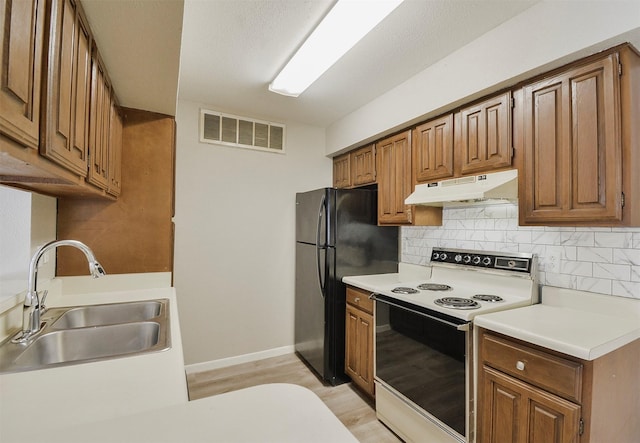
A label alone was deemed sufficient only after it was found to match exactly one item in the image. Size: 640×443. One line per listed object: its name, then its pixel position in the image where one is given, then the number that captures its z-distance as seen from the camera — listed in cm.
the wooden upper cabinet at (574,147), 136
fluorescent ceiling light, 149
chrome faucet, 120
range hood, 171
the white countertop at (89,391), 74
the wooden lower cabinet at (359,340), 234
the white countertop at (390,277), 242
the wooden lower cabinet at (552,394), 118
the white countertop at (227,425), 52
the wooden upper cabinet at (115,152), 169
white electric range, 161
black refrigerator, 267
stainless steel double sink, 113
